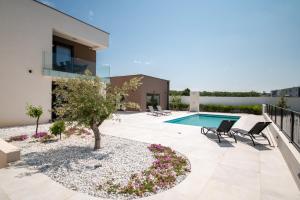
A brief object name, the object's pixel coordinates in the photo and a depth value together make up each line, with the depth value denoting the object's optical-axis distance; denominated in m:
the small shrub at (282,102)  20.34
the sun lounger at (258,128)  7.38
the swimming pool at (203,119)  15.30
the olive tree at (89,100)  5.68
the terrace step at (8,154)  4.74
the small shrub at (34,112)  7.78
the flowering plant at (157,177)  3.60
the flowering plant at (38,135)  7.91
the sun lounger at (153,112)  18.40
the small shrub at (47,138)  7.40
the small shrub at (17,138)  7.39
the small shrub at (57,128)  7.48
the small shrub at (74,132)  8.30
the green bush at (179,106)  25.36
